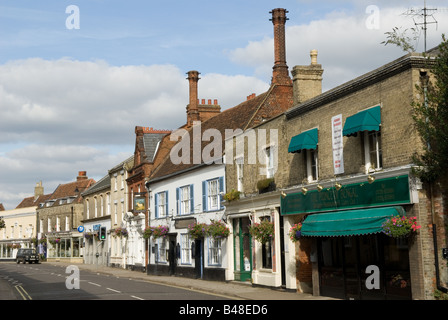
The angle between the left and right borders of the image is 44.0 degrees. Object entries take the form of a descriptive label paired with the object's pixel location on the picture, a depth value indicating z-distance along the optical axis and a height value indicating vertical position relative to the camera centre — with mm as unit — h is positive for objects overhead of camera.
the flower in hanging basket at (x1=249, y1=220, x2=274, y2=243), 23391 +44
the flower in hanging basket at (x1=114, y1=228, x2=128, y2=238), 45941 +341
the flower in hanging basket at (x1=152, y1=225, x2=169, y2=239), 36278 +261
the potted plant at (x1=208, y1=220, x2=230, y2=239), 27922 +188
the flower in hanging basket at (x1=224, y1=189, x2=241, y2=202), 26812 +1831
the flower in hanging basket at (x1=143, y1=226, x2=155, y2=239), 38375 +235
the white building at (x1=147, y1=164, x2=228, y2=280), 29792 +954
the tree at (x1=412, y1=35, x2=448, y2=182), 15023 +2860
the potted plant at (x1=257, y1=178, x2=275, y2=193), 23984 +2057
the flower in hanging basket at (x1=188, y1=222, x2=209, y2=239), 30141 +207
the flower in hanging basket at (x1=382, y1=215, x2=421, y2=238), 15227 +55
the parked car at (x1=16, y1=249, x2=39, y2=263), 62531 -1930
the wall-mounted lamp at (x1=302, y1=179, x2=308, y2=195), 20656 +1549
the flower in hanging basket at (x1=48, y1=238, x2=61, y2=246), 66562 -354
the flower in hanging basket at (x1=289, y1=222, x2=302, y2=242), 20998 -31
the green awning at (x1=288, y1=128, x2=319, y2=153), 20266 +3283
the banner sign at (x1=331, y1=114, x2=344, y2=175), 18953 +2940
